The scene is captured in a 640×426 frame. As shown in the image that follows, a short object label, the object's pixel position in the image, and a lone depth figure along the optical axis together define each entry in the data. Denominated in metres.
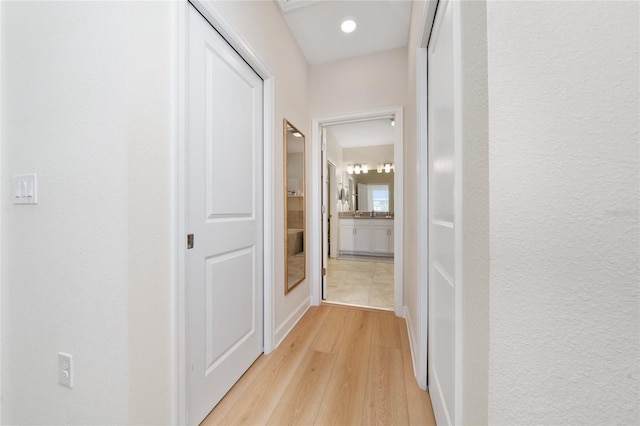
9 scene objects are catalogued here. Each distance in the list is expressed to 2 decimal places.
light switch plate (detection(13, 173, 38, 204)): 0.87
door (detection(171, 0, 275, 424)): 0.93
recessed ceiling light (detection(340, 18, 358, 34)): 1.98
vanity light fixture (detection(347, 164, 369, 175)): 5.78
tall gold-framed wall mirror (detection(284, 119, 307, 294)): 1.96
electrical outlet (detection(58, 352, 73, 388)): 0.83
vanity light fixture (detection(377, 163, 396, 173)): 5.66
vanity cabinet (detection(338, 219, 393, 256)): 5.01
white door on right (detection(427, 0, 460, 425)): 0.82
